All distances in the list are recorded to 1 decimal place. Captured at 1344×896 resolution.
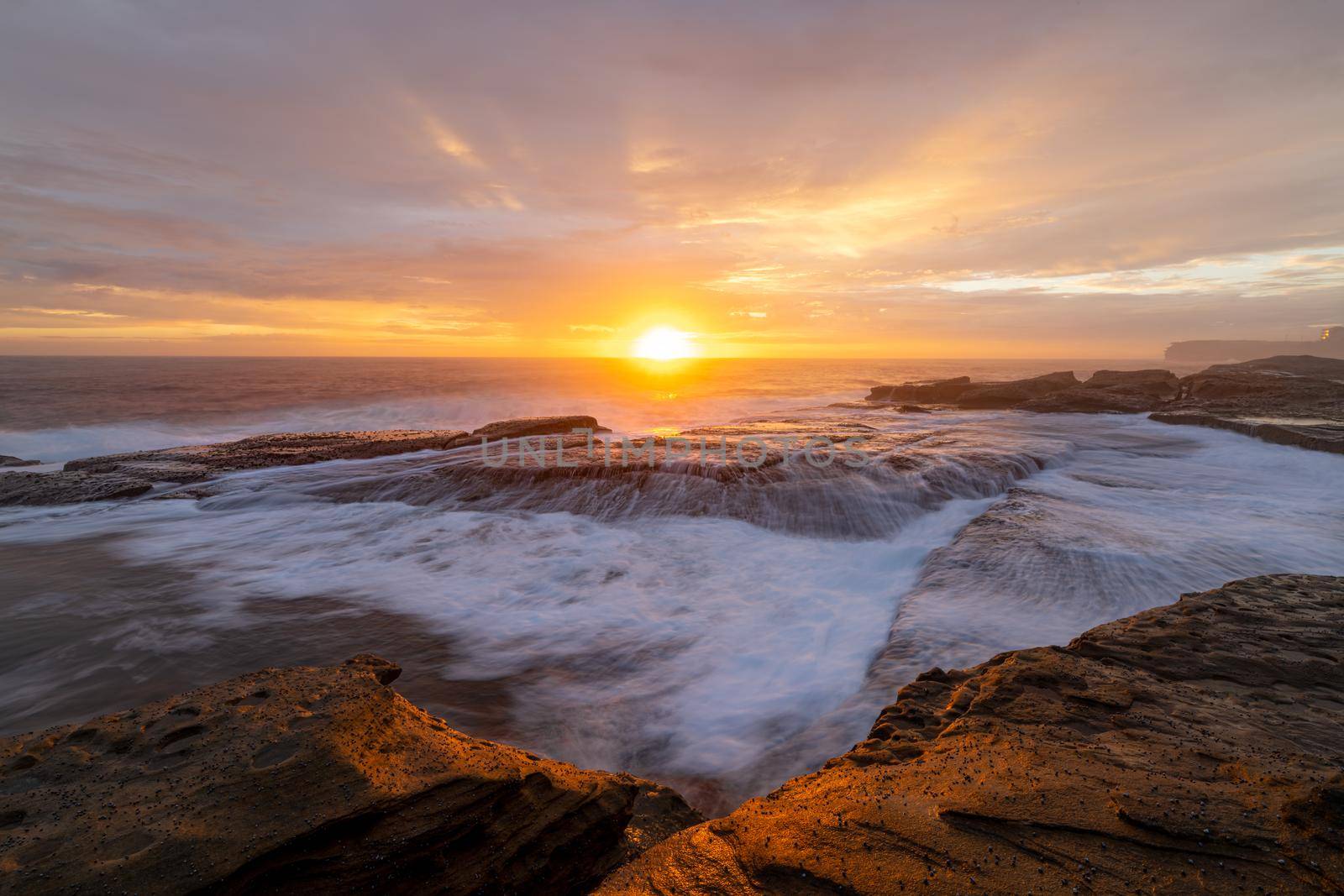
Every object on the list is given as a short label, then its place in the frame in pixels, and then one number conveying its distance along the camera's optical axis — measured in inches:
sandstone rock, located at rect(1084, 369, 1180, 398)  946.1
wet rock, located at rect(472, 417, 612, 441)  633.6
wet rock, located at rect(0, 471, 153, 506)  433.7
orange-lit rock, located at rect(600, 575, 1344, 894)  84.0
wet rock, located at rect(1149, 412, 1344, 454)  481.1
